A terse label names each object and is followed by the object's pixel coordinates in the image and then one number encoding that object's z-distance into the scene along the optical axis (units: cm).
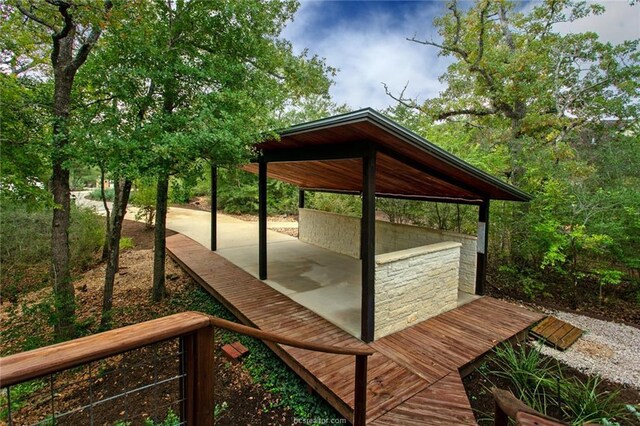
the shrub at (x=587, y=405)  304
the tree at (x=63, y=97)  354
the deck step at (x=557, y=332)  449
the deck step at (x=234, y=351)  415
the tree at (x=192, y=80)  379
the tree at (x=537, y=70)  874
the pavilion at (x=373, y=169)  349
